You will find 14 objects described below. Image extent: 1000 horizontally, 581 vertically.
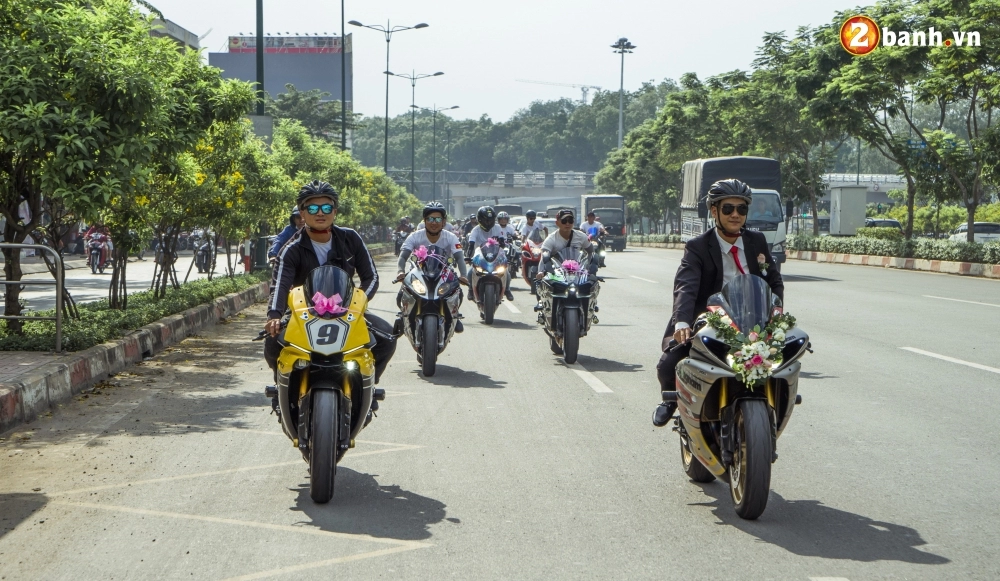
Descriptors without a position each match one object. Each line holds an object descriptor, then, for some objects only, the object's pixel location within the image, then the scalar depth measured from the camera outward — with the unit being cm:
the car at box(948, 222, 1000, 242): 5097
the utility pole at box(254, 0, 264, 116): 2467
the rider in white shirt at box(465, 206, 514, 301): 1669
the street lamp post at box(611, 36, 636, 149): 9094
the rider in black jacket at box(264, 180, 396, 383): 667
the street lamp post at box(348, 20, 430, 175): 5744
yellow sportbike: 593
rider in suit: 611
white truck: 3250
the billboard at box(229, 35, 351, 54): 11894
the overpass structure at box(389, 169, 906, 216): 11806
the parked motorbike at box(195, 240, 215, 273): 3197
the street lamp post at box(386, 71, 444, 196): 7531
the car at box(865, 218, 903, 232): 6297
